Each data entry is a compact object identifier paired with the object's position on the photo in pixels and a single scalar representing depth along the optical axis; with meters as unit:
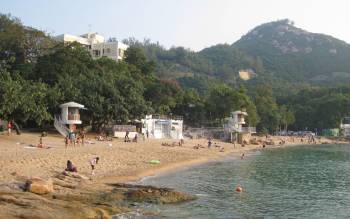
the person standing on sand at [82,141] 47.78
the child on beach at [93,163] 33.66
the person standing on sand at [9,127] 48.47
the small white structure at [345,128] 136.25
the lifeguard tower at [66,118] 55.48
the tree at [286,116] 124.25
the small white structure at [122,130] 62.61
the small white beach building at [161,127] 70.91
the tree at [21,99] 42.94
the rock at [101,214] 19.82
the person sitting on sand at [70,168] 30.20
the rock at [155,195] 25.17
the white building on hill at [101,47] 114.04
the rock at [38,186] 22.11
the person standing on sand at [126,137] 58.69
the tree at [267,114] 119.25
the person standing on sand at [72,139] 47.00
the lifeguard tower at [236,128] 89.44
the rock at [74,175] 28.92
